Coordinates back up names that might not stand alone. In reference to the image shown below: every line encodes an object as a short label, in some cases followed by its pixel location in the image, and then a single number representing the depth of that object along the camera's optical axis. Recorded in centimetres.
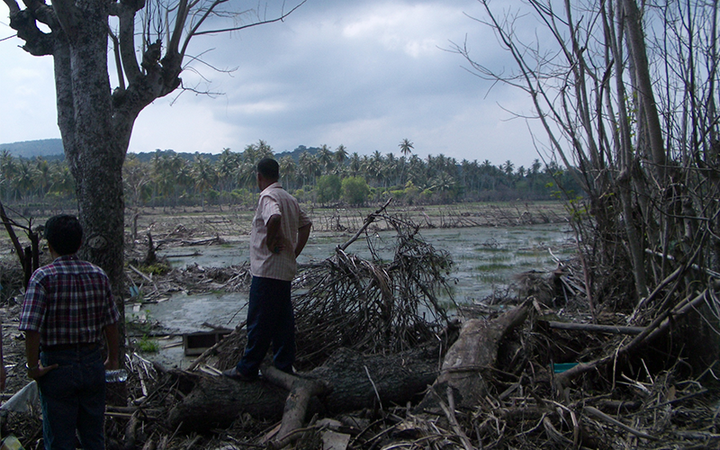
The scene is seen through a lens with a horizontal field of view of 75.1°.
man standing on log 338
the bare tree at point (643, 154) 386
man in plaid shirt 254
